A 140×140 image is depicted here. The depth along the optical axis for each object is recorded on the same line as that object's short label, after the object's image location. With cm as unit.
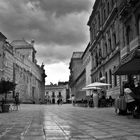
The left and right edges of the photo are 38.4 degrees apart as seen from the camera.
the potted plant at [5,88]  1241
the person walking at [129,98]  646
